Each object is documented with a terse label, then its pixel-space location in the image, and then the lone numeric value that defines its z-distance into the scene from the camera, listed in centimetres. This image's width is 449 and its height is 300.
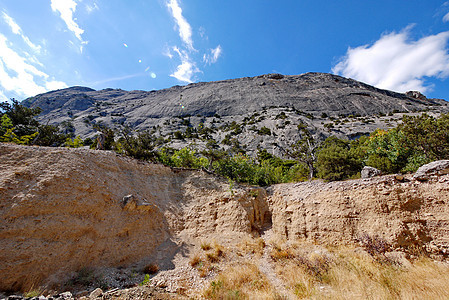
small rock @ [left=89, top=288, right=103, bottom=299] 479
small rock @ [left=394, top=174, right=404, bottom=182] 737
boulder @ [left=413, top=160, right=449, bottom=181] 691
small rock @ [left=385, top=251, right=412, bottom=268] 614
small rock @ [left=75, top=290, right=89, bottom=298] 524
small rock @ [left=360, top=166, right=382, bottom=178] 965
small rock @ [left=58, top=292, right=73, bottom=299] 453
